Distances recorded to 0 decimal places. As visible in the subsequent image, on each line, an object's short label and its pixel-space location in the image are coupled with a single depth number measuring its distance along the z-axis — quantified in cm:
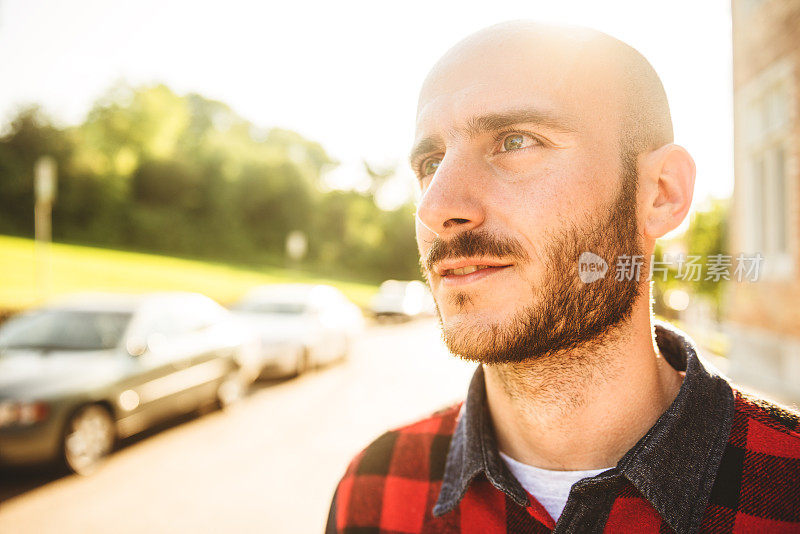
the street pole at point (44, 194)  1114
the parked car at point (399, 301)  2556
